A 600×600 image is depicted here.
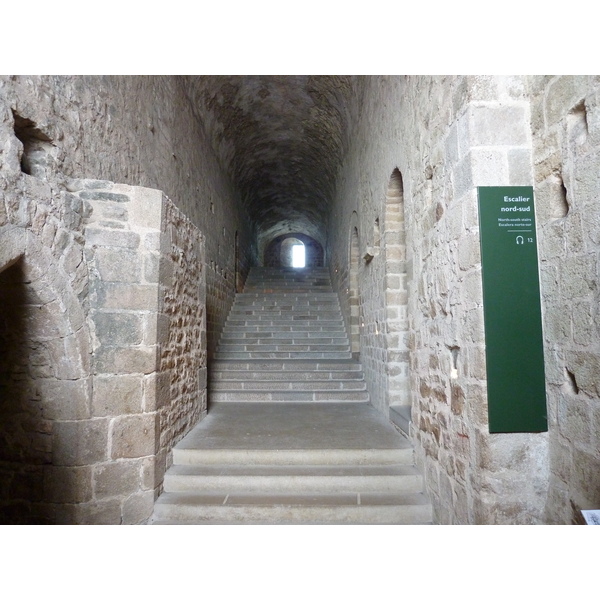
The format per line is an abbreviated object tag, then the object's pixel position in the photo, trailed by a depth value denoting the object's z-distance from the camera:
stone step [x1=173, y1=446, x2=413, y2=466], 3.69
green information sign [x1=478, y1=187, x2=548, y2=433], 2.35
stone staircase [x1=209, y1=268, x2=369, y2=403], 6.21
